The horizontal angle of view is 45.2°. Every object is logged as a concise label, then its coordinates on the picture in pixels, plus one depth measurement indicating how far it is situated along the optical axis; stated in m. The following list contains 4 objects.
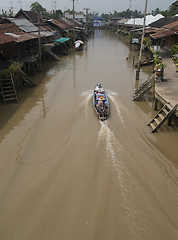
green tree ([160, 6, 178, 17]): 65.97
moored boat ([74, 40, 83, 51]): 40.06
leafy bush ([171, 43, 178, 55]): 21.28
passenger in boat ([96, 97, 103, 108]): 12.92
